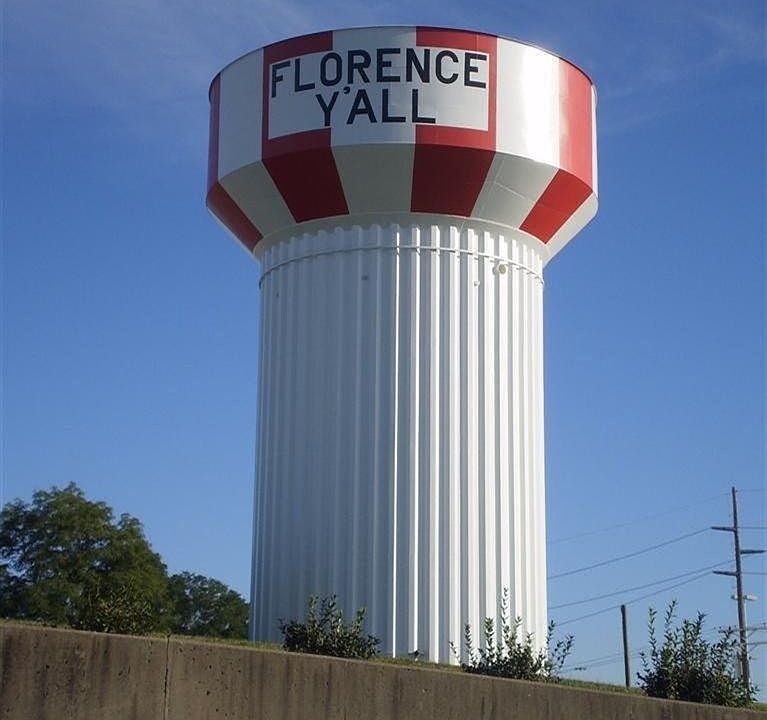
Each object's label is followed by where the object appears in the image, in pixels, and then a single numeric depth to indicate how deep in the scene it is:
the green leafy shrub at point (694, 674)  12.15
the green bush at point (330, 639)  11.33
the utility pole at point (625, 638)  39.42
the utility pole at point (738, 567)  39.88
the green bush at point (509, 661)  11.27
